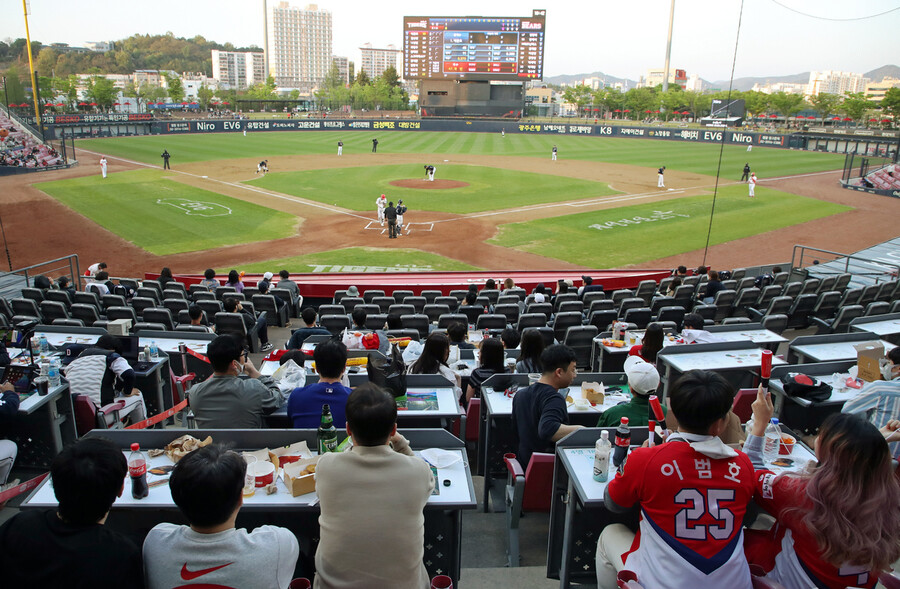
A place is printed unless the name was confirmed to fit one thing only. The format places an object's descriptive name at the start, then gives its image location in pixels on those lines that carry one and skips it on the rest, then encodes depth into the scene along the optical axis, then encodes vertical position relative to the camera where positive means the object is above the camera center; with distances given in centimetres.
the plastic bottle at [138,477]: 458 -256
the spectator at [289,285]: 1525 -372
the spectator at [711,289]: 1480 -335
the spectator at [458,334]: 941 -294
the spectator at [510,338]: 966 -305
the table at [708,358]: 870 -305
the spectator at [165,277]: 1544 -363
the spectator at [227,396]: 607 -258
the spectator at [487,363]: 772 -280
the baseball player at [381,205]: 2588 -280
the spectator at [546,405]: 560 -241
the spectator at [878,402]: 620 -252
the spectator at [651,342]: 804 -256
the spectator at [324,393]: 591 -247
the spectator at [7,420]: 622 -300
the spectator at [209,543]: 323 -216
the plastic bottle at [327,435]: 510 -245
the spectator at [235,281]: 1494 -358
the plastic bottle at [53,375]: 723 -287
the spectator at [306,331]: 986 -316
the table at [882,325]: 1060 -303
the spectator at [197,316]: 1146 -342
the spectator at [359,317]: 1069 -309
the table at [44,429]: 710 -351
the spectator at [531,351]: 812 -273
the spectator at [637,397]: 562 -236
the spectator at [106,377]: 773 -310
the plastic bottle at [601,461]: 484 -246
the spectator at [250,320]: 1217 -376
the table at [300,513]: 457 -286
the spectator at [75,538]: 307 -207
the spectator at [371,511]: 358 -216
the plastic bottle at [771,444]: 545 -257
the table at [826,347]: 926 -301
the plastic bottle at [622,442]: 503 -240
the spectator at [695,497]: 368 -210
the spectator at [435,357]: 776 -276
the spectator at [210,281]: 1504 -366
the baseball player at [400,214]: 2406 -297
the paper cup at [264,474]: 480 -262
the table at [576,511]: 484 -296
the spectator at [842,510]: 347 -205
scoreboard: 7725 +1170
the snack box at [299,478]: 466 -257
